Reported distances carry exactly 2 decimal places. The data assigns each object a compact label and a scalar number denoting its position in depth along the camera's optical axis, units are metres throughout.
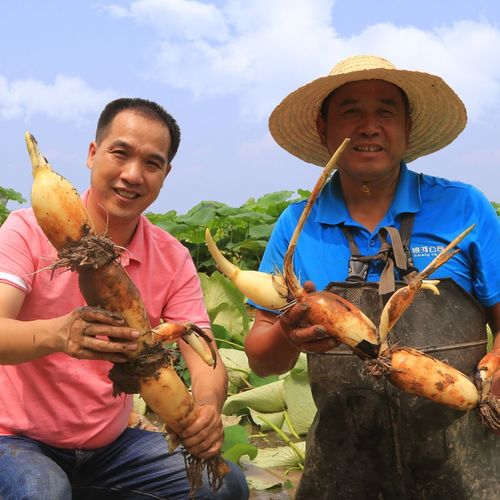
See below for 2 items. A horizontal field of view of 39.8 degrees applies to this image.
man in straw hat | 2.07
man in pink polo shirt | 1.98
